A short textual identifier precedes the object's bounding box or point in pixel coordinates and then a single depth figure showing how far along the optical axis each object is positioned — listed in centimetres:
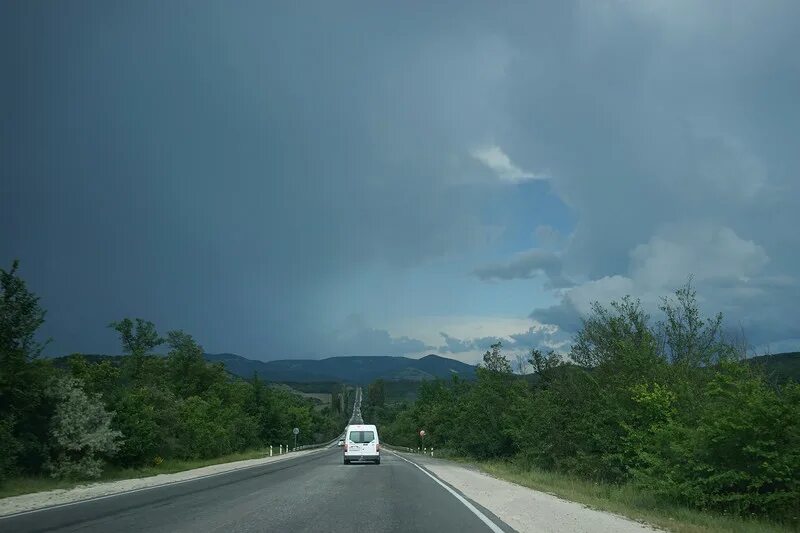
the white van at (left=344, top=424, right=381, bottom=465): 3791
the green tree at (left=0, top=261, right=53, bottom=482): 2242
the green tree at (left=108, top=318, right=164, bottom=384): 6912
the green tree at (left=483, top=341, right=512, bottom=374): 6109
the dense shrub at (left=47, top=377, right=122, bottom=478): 2441
